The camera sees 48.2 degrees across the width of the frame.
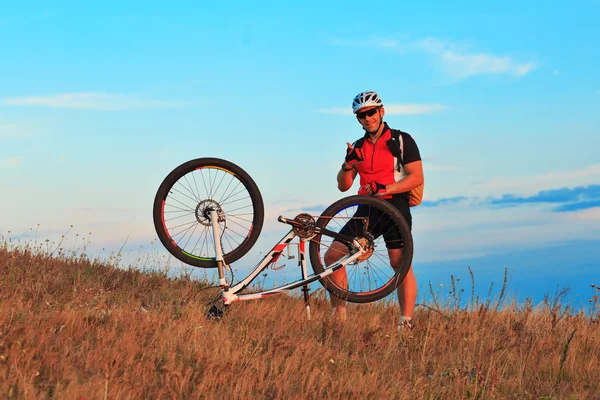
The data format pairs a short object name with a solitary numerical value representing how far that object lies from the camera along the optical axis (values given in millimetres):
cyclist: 8562
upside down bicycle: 8391
